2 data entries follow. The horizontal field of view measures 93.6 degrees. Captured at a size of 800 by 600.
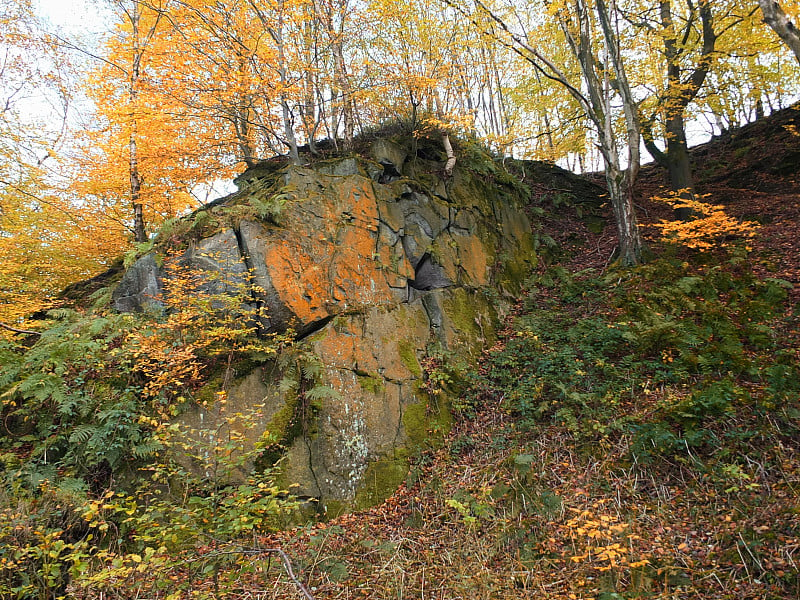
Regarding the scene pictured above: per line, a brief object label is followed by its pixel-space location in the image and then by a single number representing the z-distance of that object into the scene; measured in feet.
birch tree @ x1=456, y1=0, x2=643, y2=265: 27.73
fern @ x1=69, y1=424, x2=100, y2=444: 14.49
